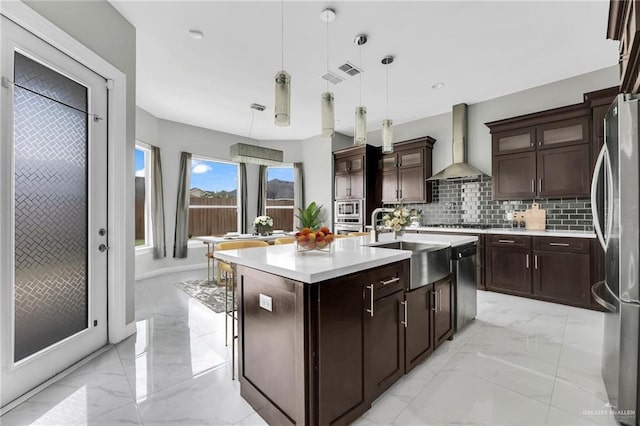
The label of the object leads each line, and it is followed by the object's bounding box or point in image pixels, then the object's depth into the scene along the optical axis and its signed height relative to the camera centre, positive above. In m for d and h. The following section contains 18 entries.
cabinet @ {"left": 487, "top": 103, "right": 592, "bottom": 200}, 3.54 +0.82
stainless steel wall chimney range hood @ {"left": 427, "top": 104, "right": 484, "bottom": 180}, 4.68 +1.18
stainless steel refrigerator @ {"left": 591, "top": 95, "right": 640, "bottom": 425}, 1.41 -0.22
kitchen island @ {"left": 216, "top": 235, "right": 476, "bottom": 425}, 1.32 -0.63
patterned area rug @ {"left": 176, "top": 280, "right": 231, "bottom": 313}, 3.59 -1.15
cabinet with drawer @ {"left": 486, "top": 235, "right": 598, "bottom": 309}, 3.35 -0.71
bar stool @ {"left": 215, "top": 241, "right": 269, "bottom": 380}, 3.34 -0.38
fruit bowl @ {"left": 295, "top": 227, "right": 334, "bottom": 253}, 1.76 -0.16
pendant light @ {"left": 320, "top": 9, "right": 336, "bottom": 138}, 2.15 +0.77
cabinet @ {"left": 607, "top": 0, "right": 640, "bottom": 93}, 1.48 +1.03
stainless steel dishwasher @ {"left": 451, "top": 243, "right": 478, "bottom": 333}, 2.59 -0.68
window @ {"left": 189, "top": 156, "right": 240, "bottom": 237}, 6.09 +0.38
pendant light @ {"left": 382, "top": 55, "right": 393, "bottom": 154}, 2.66 +0.76
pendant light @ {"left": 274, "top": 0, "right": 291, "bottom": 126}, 1.88 +0.79
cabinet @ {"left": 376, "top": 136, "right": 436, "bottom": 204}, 5.18 +0.82
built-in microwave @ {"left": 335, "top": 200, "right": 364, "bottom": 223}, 5.91 +0.07
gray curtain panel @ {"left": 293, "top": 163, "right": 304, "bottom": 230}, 7.04 +0.66
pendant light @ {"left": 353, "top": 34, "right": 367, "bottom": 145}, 2.42 +0.78
